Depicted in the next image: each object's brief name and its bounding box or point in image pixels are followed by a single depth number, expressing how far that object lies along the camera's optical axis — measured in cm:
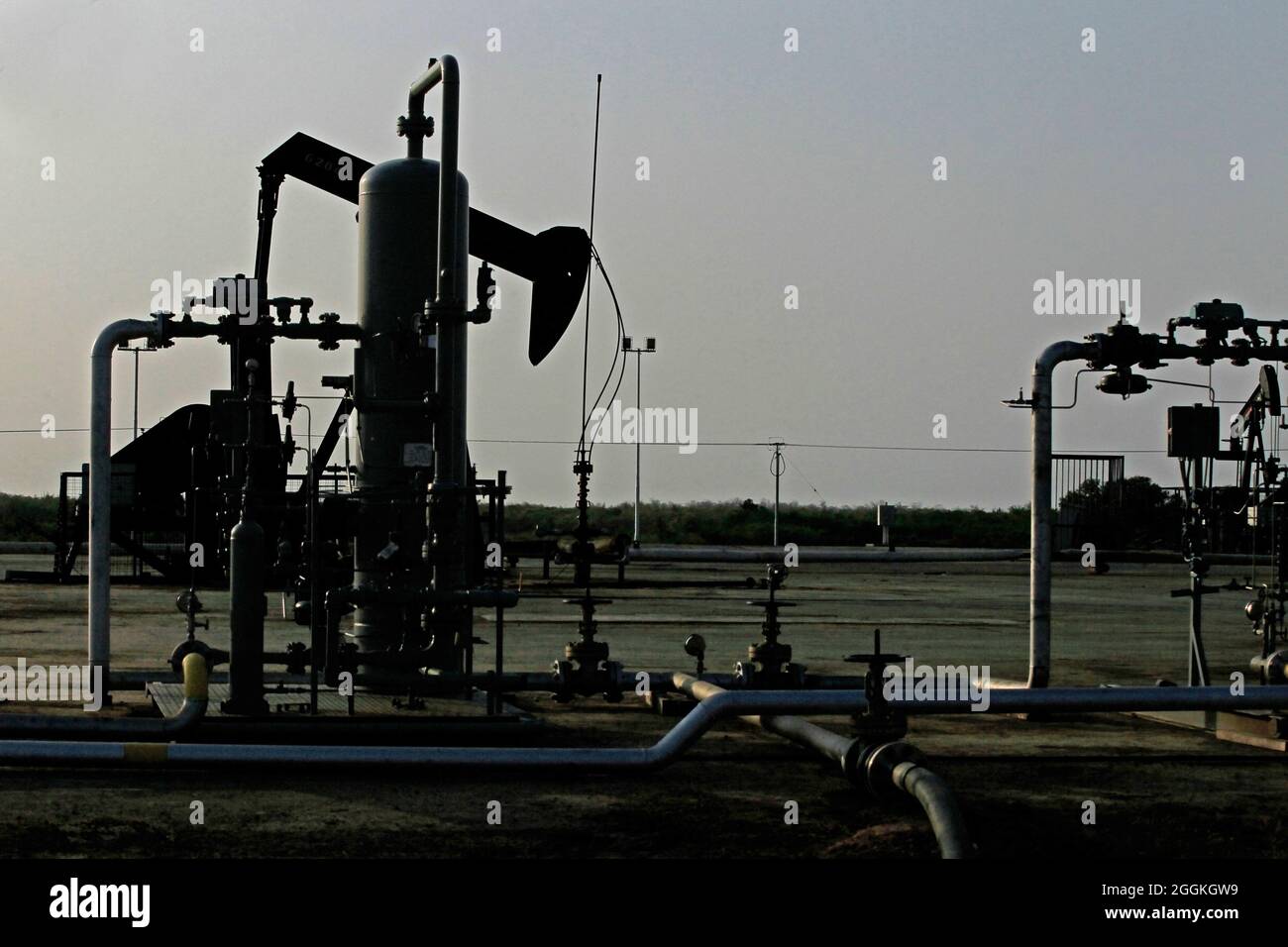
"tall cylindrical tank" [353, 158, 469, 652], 1288
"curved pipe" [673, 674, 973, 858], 729
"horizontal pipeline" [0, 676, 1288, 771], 864
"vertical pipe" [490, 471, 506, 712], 1128
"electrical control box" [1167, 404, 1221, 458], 1337
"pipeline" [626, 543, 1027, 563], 4709
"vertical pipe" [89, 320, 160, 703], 1308
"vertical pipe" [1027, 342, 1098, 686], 1321
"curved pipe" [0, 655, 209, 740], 997
